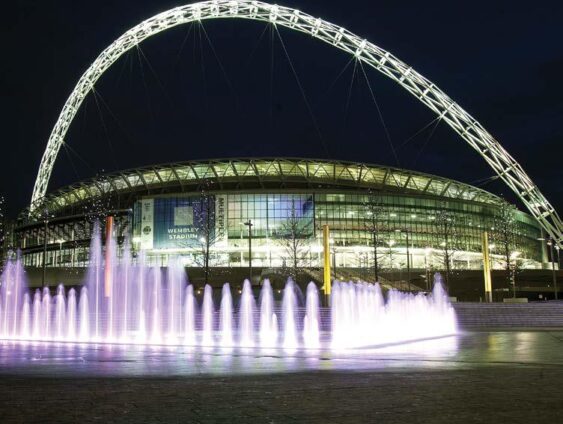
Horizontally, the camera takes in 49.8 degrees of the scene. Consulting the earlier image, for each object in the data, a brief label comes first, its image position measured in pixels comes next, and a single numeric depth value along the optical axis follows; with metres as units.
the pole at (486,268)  45.02
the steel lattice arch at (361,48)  50.22
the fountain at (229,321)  26.39
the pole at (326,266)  34.34
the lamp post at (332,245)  86.15
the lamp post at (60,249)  99.79
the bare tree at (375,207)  88.89
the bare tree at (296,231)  86.00
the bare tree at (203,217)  82.69
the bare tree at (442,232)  92.79
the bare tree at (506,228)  80.19
